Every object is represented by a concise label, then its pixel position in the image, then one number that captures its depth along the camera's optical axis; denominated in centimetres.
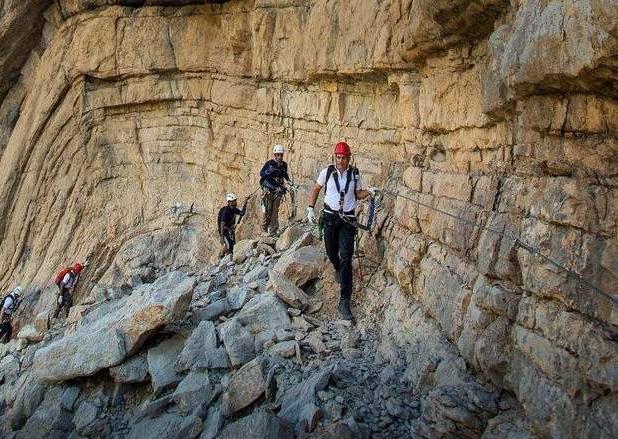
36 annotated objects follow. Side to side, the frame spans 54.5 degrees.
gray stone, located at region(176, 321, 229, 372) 708
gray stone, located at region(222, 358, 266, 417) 610
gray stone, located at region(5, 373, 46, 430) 818
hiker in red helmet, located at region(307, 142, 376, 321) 739
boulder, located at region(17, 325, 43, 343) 1245
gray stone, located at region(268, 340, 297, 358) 667
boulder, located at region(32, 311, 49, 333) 1373
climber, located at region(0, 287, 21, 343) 1561
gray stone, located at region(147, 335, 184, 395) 722
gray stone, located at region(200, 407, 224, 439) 595
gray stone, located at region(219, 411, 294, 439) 524
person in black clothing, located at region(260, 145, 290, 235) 1148
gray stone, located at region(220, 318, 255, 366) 696
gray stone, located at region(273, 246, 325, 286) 832
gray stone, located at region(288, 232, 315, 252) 931
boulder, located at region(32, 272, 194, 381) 763
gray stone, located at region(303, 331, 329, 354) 668
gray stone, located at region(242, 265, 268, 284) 912
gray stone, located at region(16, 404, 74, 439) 751
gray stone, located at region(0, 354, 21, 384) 1023
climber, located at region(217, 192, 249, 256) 1280
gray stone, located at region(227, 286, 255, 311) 827
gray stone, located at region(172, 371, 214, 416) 659
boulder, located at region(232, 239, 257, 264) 1060
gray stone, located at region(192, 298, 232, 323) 816
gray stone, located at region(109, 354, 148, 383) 753
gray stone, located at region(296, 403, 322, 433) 520
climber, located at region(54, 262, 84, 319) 1545
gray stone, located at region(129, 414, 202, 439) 618
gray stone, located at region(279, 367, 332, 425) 554
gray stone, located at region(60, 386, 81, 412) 779
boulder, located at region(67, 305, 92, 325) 1201
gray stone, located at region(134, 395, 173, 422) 683
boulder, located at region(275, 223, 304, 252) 1011
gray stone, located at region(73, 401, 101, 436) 728
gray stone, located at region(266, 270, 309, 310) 777
